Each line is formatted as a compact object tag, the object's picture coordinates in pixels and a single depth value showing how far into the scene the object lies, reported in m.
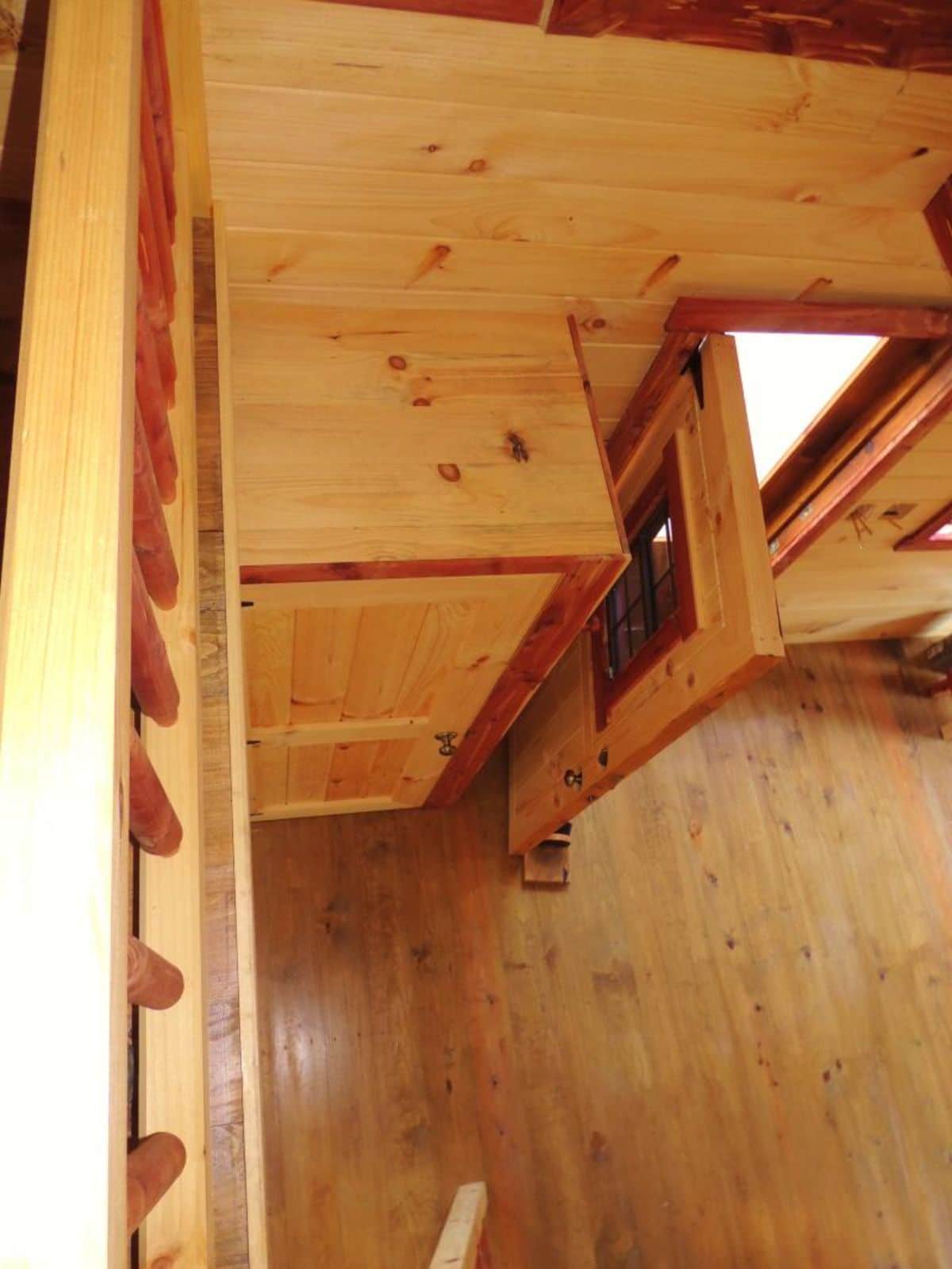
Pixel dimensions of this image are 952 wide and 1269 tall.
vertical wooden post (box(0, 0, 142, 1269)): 0.46
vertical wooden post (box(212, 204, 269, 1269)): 0.97
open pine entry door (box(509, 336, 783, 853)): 1.61
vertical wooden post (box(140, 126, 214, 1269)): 0.82
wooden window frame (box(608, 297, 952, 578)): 1.82
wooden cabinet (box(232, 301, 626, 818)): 1.55
